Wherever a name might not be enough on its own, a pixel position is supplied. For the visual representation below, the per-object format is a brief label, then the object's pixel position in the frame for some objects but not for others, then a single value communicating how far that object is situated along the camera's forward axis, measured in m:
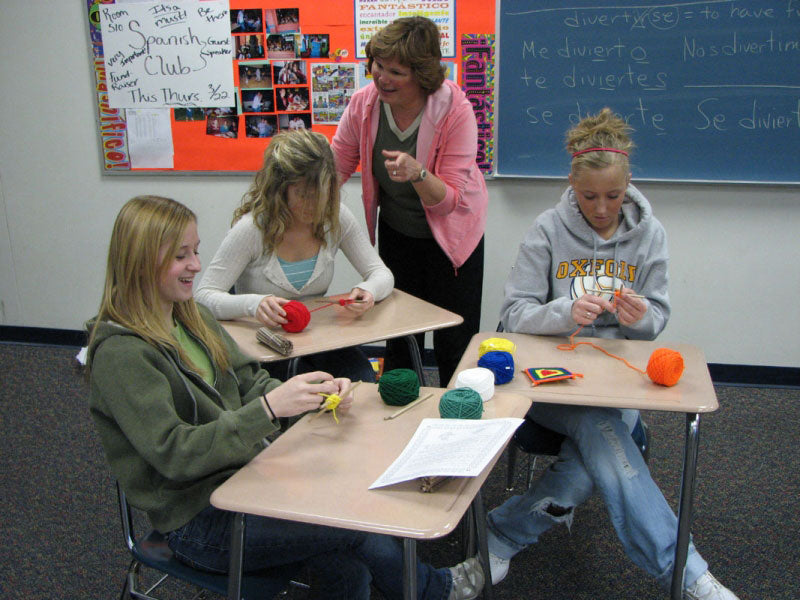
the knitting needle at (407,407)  1.41
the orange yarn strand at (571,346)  1.79
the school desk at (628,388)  1.47
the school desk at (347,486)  1.07
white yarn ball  1.44
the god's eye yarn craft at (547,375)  1.56
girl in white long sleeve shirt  1.94
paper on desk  1.13
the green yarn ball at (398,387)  1.44
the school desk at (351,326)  1.79
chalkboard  2.77
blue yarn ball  1.56
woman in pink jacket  2.14
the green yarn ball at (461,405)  1.34
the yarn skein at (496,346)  1.68
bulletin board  3.01
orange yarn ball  1.53
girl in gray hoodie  1.59
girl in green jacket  1.20
